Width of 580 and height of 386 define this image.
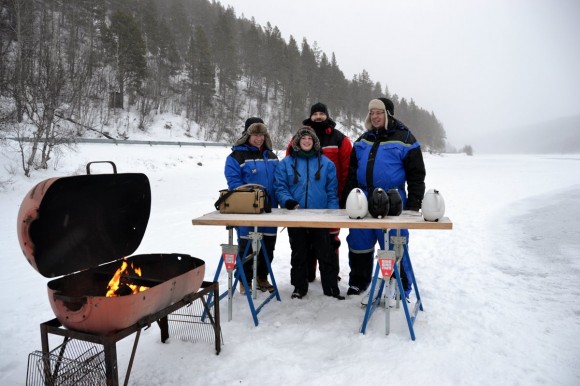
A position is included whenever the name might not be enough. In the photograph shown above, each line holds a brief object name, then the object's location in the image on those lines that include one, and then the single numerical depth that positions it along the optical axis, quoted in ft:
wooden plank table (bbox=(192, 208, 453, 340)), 9.21
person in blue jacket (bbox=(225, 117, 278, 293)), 13.04
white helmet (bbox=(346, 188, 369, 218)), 9.76
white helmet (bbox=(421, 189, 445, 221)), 9.15
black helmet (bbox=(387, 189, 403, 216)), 10.27
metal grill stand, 6.43
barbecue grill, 6.52
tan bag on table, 11.00
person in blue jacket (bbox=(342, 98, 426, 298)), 12.23
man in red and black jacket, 13.80
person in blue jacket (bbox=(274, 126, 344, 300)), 12.57
